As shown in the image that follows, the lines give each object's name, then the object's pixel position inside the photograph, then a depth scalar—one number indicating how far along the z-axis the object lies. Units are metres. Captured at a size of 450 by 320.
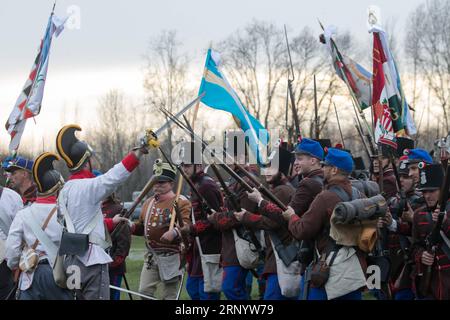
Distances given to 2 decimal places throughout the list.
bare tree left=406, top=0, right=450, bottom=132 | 36.06
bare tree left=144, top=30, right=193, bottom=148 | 41.01
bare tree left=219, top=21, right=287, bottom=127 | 41.19
